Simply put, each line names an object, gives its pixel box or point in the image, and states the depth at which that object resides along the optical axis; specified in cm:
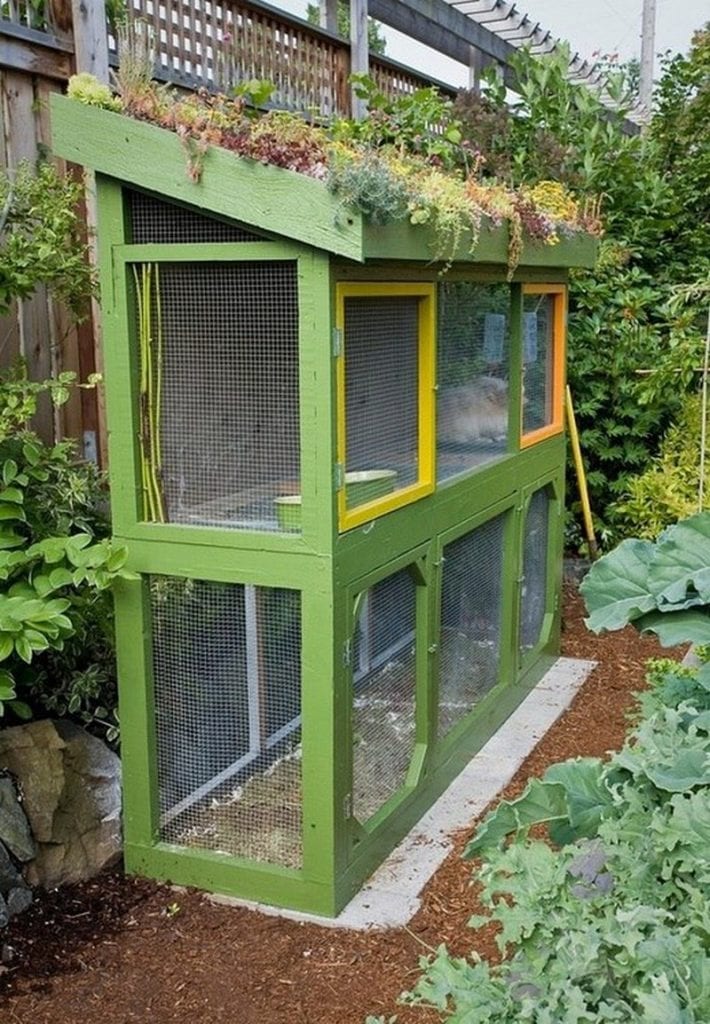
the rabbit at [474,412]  375
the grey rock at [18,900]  303
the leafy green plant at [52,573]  280
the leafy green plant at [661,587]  256
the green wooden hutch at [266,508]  280
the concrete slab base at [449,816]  312
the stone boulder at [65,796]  314
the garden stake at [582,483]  611
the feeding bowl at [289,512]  291
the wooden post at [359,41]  540
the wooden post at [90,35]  364
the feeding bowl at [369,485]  301
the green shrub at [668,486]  605
